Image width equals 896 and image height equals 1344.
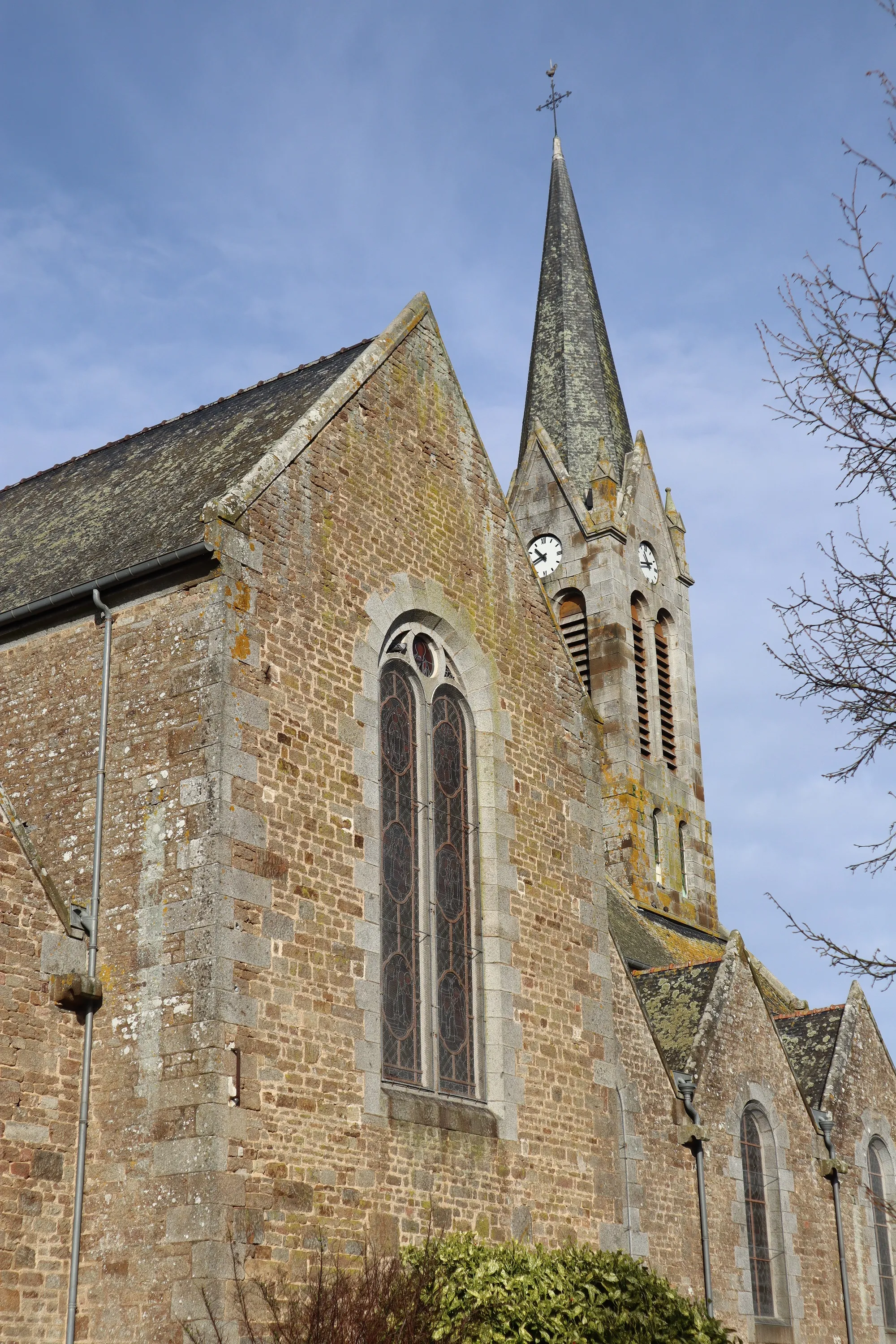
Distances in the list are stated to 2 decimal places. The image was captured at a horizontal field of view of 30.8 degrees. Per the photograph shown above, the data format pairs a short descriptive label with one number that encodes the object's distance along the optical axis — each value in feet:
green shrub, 38.50
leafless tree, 28.55
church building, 36.76
